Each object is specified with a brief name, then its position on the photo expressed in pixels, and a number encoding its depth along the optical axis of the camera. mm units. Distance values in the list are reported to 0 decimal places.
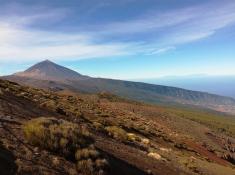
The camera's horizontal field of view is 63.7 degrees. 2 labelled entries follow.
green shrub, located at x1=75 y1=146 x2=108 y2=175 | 8203
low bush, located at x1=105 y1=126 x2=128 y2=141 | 14973
